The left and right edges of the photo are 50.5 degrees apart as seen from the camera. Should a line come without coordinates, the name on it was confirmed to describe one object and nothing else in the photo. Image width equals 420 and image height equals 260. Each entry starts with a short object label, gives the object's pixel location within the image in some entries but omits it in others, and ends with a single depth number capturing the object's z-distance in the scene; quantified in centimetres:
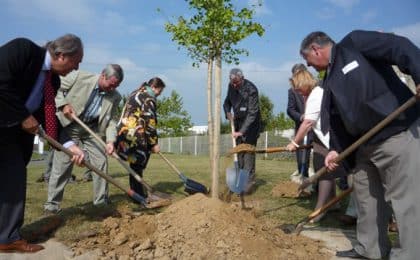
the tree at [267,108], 4059
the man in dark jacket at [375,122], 365
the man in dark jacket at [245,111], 769
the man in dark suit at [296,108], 757
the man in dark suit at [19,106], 388
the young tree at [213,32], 720
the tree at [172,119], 4138
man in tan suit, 579
